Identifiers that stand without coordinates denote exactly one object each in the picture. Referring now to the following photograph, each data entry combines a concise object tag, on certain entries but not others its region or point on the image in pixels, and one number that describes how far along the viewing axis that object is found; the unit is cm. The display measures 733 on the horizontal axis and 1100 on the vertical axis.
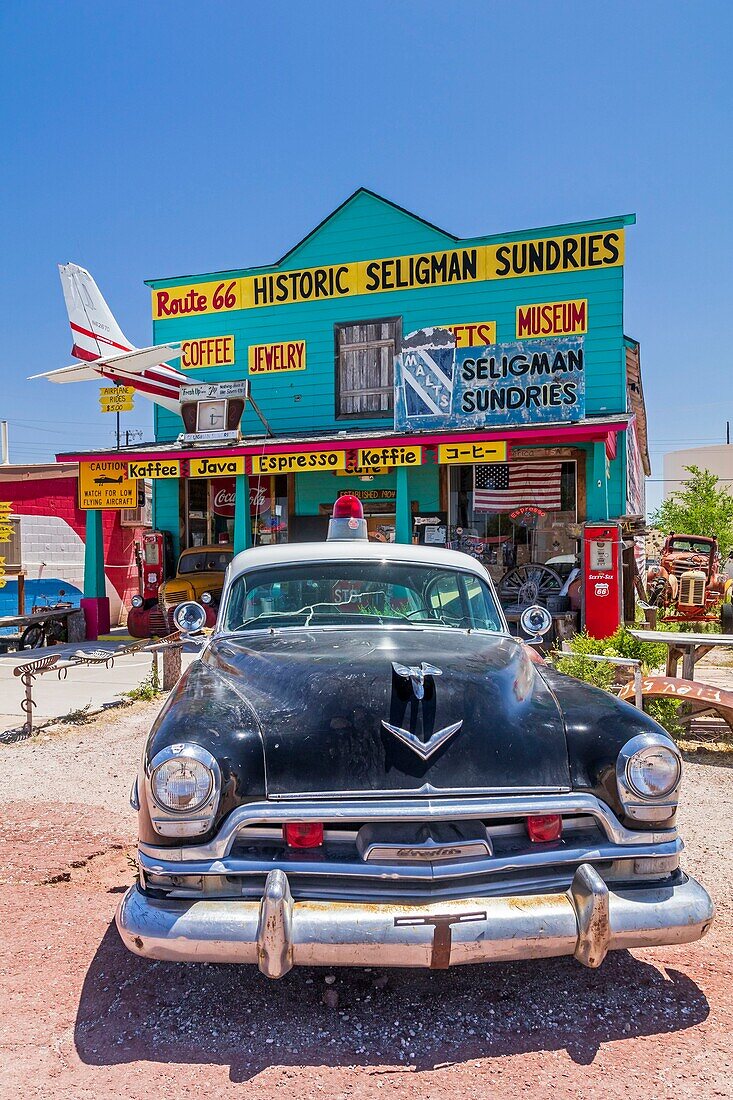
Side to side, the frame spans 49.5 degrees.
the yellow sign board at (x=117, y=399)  1466
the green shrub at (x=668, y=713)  658
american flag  1405
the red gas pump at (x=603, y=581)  1123
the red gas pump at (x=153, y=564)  1524
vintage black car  249
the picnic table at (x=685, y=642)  647
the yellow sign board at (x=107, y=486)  1388
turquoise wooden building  1256
